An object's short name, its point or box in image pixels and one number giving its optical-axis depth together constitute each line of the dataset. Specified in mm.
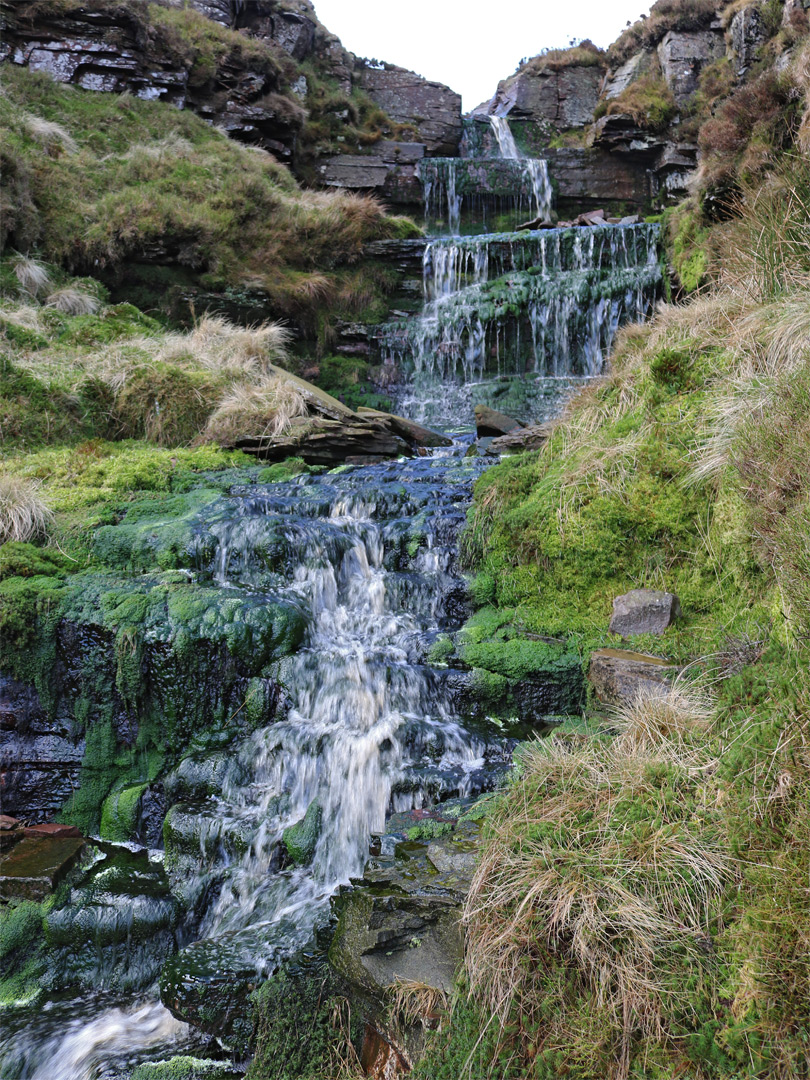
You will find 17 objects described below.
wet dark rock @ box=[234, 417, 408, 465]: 7367
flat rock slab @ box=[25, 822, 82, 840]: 3961
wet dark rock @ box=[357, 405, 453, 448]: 8320
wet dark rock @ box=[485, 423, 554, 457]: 6723
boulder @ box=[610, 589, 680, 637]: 4074
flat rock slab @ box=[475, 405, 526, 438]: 8219
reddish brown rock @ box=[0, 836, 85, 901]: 3451
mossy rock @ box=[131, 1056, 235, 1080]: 2660
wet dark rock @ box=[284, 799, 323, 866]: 3494
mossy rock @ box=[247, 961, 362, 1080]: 2389
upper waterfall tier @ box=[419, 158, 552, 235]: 15320
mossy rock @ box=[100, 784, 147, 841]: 4059
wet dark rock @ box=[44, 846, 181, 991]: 3322
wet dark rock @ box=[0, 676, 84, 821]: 4238
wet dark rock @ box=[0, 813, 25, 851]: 3783
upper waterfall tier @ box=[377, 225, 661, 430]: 10562
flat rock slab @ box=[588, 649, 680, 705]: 3361
